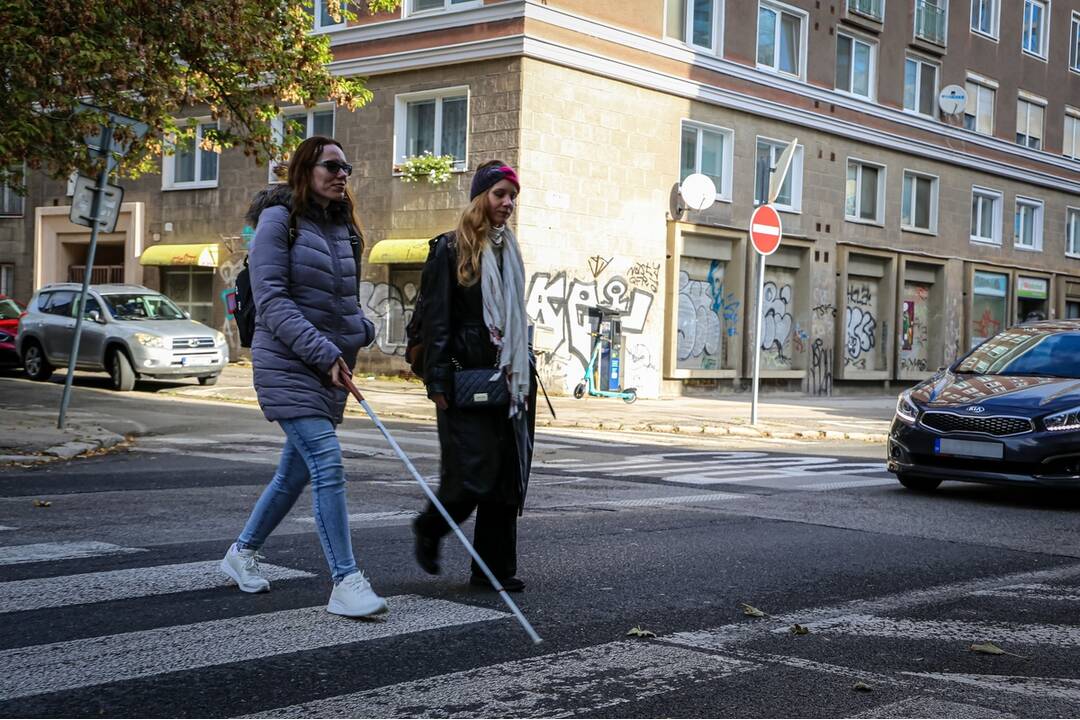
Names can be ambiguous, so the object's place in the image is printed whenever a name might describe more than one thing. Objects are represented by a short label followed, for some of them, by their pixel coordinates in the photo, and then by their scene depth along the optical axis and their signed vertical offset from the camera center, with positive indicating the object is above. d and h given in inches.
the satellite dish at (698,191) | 1035.3 +134.1
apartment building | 964.0 +157.6
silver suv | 850.1 -1.8
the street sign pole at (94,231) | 548.1 +45.3
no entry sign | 718.5 +73.1
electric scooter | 912.3 -28.1
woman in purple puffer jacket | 205.6 +2.5
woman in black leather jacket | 225.5 +0.7
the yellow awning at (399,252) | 979.9 +73.0
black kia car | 383.6 -17.8
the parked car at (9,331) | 987.9 -0.1
